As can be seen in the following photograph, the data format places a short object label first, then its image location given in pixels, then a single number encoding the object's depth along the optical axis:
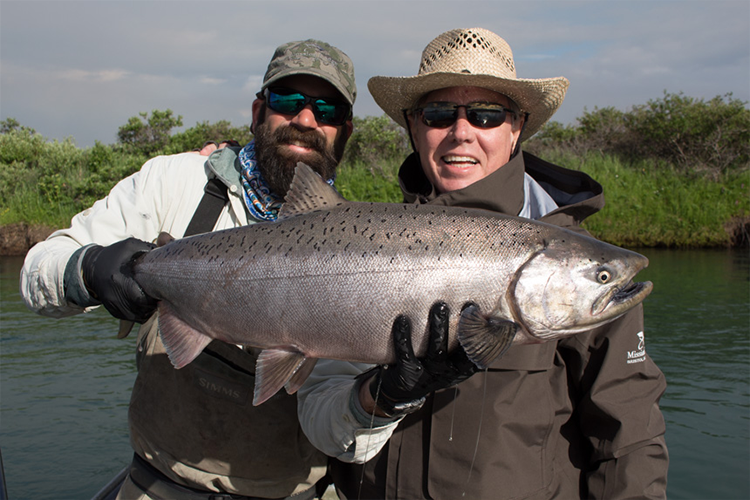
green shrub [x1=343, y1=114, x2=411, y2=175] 22.09
